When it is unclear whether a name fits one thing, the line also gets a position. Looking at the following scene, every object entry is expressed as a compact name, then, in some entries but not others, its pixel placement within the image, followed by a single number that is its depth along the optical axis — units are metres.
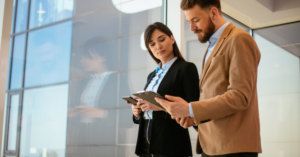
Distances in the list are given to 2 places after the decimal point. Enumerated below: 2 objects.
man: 1.24
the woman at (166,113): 1.93
